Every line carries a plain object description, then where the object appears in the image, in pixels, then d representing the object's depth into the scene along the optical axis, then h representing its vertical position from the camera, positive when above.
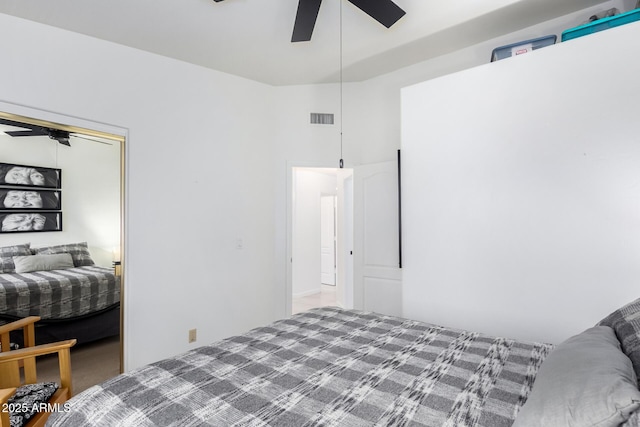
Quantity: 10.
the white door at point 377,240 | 3.35 -0.24
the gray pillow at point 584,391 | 0.69 -0.41
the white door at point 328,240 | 7.14 -0.50
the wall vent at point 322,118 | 3.84 +1.15
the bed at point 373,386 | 0.80 -0.60
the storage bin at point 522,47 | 2.26 +1.19
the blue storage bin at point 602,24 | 1.92 +1.17
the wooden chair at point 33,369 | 1.59 -0.76
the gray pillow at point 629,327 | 0.98 -0.39
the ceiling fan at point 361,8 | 1.96 +1.27
